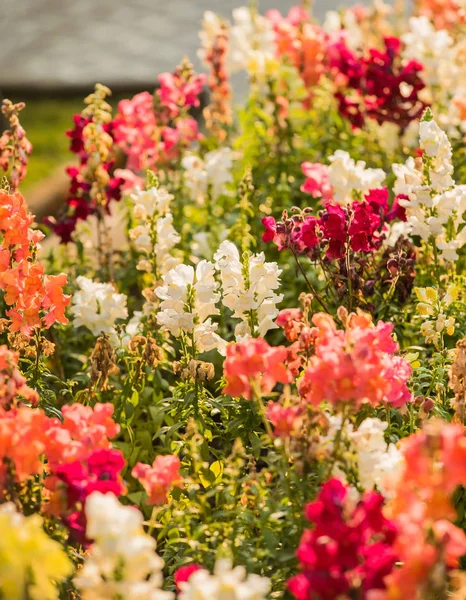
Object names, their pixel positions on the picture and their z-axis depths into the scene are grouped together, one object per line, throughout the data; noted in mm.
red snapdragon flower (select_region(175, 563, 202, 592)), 3762
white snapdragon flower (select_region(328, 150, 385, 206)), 6551
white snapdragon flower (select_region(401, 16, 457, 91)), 8683
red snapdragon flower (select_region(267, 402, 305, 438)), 4018
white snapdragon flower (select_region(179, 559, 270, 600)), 3183
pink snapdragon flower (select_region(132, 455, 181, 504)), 4066
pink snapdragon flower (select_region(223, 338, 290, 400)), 4044
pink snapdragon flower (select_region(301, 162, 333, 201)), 6797
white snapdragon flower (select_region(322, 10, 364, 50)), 10418
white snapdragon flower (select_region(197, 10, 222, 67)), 9374
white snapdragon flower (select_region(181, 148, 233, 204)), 7881
